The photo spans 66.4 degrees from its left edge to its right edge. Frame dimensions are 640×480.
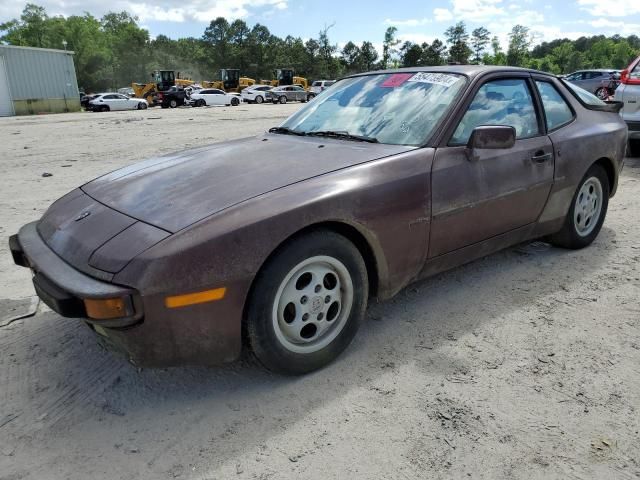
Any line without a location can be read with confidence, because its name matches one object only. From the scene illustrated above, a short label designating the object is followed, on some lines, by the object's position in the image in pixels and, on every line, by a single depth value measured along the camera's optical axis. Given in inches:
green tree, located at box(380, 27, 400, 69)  3516.2
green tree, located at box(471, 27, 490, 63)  3688.5
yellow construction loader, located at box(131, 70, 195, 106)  1479.6
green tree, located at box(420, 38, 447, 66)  3207.7
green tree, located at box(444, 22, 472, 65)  3309.3
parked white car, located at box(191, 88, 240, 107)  1338.6
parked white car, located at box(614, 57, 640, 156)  285.7
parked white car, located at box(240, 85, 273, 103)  1486.2
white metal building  1187.3
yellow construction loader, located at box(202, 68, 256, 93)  1715.1
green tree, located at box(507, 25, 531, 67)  3233.3
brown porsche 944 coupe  78.7
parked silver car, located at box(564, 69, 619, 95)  916.6
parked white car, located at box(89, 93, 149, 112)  1245.7
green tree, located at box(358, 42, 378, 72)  3425.2
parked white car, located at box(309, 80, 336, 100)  1615.7
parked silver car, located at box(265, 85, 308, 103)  1440.7
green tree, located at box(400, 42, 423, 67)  3216.0
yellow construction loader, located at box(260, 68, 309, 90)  1795.0
